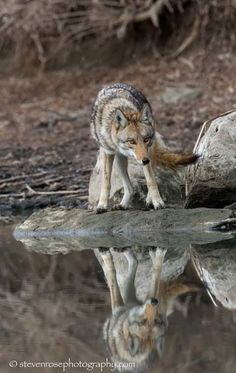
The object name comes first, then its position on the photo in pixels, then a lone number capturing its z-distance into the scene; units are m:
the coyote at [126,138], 19.89
